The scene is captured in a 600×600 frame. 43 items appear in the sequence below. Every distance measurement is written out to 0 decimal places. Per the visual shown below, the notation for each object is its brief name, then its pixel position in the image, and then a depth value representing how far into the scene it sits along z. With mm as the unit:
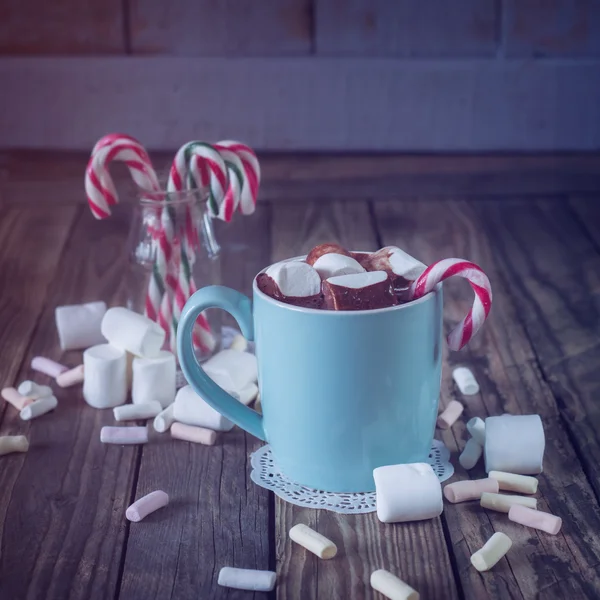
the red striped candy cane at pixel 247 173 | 1138
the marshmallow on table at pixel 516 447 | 884
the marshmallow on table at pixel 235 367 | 1050
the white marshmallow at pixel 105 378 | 1027
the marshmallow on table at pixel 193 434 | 951
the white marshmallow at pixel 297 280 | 803
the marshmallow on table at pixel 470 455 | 910
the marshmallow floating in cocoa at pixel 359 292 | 789
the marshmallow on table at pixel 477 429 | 938
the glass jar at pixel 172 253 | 1140
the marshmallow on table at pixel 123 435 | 957
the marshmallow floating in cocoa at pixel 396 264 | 830
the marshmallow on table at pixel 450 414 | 985
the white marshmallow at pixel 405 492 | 798
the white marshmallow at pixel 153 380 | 1027
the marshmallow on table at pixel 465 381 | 1064
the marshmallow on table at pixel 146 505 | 826
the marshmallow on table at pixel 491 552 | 754
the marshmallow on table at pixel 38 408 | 1006
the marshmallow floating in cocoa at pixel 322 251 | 864
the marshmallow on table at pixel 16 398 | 1028
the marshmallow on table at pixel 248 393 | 1041
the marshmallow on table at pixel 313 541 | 767
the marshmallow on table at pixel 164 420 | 980
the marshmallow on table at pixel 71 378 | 1088
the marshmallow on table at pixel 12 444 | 936
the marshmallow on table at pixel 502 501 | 829
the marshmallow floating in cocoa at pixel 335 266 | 820
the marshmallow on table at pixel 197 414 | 969
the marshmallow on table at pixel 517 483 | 859
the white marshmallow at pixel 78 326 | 1183
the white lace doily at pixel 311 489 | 834
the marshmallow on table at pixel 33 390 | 1052
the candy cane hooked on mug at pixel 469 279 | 797
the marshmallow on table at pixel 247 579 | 733
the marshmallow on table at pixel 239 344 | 1186
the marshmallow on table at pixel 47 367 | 1116
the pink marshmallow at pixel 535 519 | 799
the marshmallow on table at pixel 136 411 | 1001
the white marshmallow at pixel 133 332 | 1033
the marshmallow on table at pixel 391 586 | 712
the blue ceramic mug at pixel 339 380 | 788
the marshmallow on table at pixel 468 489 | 848
